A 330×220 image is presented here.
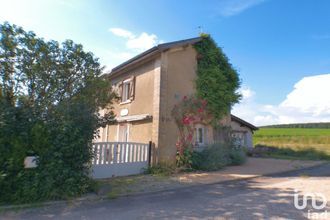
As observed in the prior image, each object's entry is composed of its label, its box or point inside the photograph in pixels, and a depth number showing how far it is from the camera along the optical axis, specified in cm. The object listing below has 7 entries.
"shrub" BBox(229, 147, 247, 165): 1416
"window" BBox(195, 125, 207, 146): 1358
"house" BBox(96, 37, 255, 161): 1185
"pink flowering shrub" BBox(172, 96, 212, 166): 1171
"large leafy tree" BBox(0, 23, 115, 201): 611
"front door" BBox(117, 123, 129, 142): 1438
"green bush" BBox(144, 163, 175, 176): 1070
